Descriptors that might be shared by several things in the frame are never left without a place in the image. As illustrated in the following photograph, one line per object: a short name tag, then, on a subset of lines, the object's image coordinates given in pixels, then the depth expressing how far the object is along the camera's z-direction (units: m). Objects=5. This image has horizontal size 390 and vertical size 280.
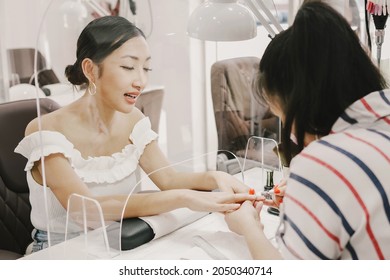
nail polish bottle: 1.33
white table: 1.09
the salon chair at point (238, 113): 1.32
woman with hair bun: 1.05
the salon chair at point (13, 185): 1.21
